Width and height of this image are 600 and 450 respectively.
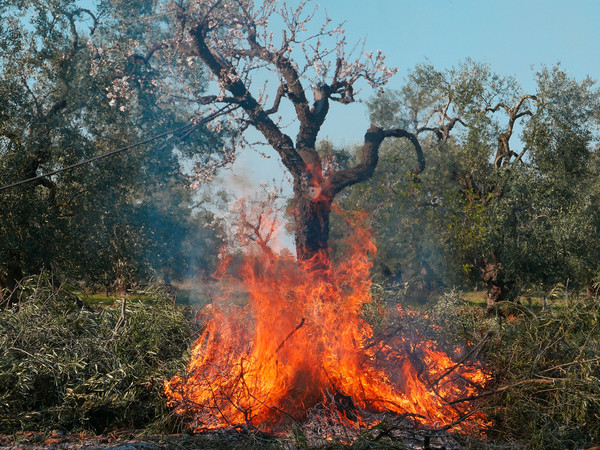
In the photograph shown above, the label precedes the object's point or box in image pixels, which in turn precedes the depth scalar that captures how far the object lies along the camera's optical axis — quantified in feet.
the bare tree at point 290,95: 45.83
